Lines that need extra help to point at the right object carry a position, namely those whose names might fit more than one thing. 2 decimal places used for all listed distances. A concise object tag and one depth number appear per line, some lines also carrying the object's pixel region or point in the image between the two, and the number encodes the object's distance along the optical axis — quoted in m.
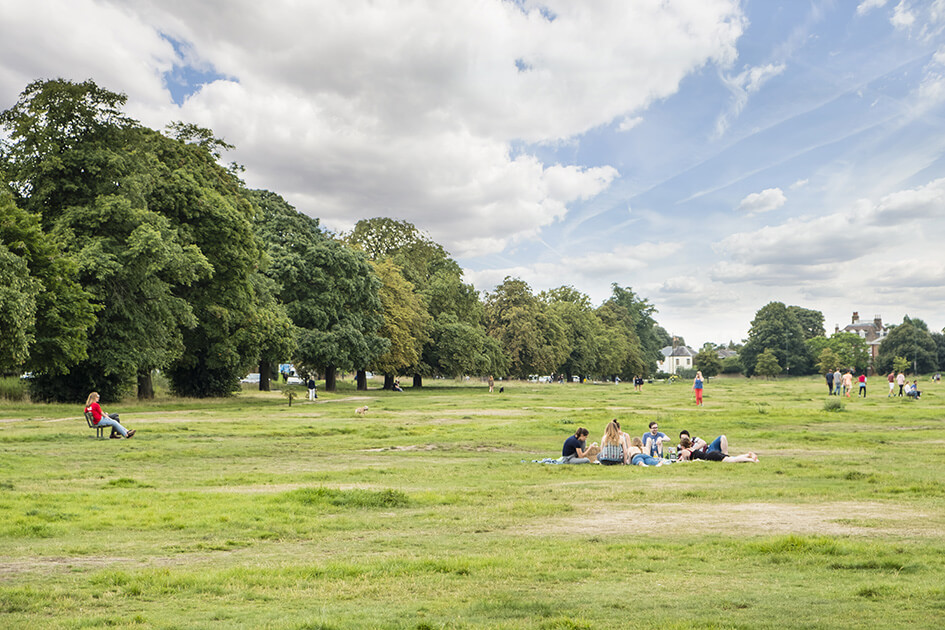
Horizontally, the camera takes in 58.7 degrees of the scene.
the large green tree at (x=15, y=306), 31.59
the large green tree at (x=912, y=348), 150.88
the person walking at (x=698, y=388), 44.88
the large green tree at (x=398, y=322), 70.56
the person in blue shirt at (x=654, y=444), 21.41
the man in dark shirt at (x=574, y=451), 20.25
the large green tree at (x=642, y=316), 167.50
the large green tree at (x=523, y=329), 99.75
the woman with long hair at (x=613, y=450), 20.20
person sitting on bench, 25.28
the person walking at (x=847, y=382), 55.16
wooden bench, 25.81
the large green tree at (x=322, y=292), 59.59
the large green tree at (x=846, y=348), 154.25
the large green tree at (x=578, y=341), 119.81
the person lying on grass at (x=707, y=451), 19.80
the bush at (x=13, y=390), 42.75
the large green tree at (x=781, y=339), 168.25
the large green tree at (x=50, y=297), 35.22
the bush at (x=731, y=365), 181.11
